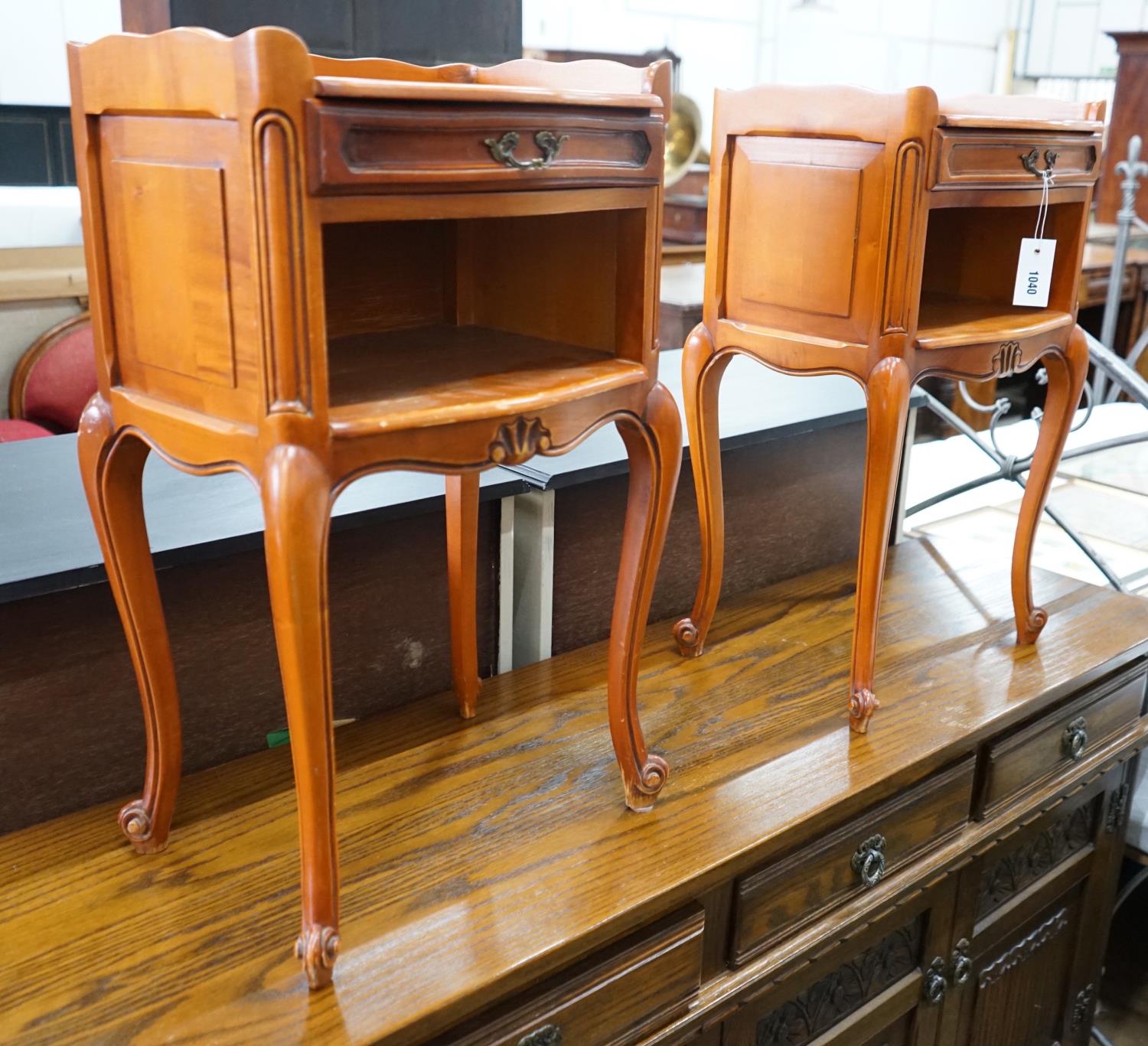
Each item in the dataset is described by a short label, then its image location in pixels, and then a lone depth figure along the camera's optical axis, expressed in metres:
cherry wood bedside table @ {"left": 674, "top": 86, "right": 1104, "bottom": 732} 1.30
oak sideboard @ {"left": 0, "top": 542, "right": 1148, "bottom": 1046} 1.04
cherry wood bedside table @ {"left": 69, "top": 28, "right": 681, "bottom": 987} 0.86
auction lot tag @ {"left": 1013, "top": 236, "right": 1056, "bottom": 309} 1.50
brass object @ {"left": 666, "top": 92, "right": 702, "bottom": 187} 4.96
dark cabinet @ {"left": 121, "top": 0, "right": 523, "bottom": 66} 2.70
